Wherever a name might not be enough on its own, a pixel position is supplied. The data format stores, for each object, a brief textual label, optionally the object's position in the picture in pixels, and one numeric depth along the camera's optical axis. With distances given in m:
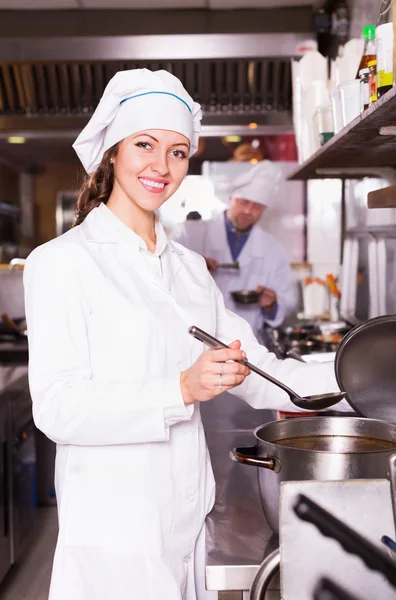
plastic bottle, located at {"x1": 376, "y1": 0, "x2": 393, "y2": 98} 1.33
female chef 1.38
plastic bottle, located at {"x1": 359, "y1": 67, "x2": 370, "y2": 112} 1.63
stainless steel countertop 1.29
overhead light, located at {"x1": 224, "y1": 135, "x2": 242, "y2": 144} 4.64
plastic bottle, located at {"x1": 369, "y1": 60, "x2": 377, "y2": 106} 1.46
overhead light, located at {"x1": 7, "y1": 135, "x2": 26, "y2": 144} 4.56
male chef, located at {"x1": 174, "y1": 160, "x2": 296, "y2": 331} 4.72
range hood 4.11
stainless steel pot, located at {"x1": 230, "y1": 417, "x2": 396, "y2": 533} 1.17
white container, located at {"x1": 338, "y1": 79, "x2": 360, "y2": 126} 1.81
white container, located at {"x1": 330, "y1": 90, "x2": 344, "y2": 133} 1.94
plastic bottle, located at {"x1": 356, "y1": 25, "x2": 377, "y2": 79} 1.72
